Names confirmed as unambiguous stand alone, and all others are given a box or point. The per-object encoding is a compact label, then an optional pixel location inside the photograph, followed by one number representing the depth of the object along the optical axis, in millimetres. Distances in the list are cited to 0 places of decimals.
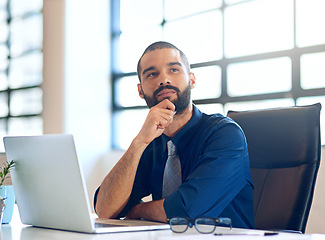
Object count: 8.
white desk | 1063
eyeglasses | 1096
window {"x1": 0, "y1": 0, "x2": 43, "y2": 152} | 5430
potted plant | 1443
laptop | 1117
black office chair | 1714
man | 1551
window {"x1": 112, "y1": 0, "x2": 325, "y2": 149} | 3600
